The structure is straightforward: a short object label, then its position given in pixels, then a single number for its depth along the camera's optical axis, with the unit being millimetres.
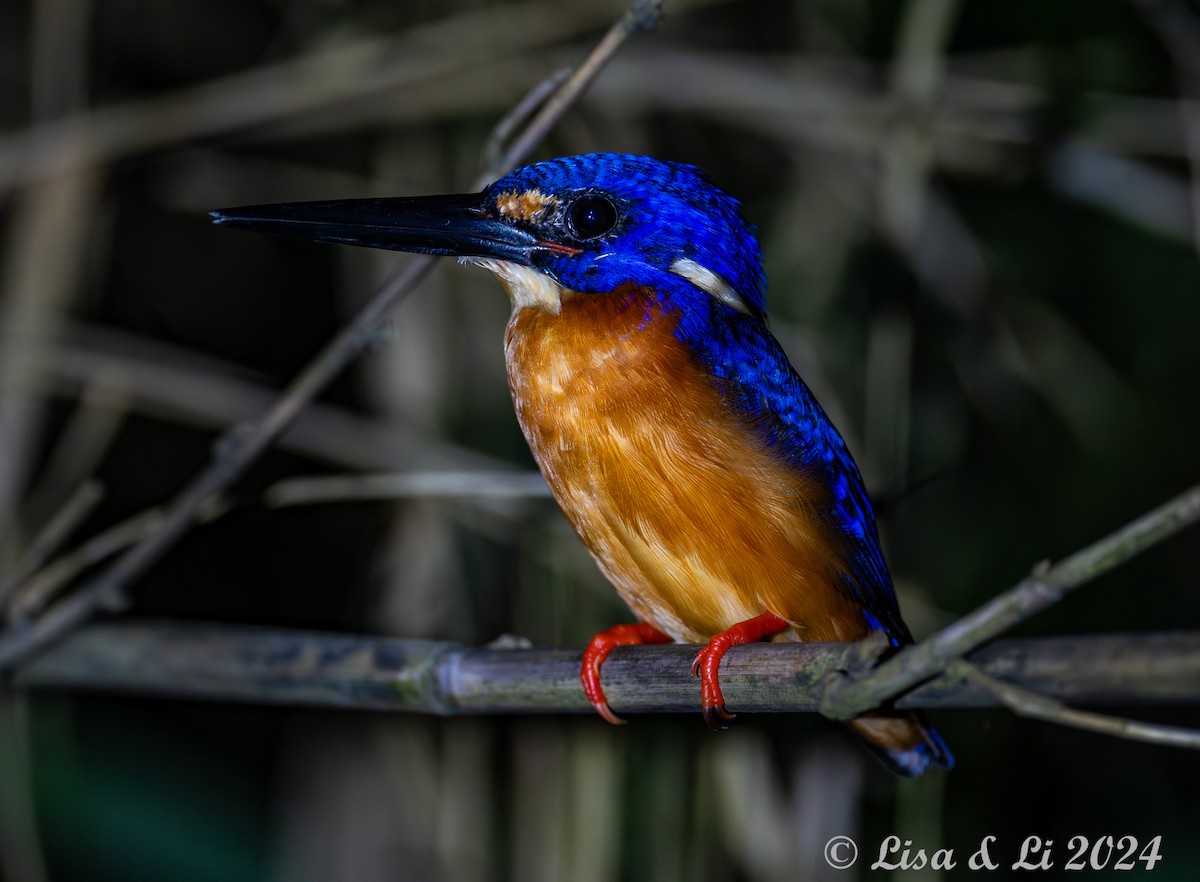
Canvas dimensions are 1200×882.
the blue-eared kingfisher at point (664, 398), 2014
